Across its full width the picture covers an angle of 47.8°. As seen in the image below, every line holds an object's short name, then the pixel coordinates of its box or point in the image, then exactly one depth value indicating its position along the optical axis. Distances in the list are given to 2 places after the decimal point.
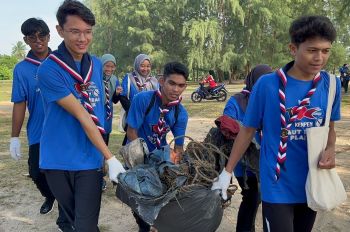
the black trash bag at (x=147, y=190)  2.25
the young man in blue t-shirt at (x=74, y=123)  2.42
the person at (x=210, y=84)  16.97
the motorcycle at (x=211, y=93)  16.98
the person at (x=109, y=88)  4.95
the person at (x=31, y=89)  3.69
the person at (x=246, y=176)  3.03
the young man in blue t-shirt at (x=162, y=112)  3.07
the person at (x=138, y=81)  5.21
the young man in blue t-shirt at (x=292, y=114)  2.02
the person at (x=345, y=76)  20.92
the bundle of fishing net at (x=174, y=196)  2.27
